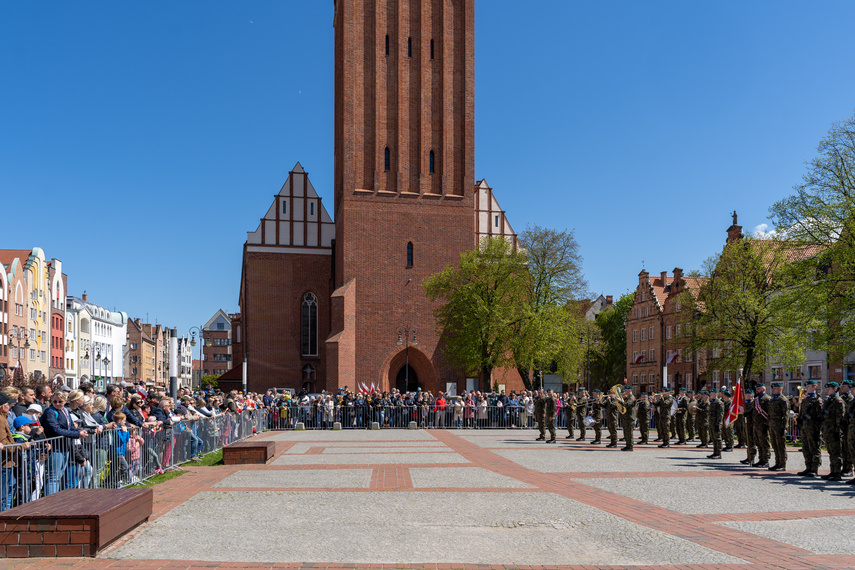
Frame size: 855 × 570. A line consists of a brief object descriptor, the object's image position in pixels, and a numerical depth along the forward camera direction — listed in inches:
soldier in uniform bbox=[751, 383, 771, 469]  570.6
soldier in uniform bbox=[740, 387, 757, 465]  582.9
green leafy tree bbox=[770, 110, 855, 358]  1011.3
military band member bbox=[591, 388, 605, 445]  778.2
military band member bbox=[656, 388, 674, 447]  756.0
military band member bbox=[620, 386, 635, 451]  722.2
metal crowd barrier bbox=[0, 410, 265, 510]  315.9
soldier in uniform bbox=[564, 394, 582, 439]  887.5
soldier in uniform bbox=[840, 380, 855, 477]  498.6
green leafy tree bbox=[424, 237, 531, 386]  1425.9
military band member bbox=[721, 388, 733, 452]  732.7
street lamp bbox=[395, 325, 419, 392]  1561.9
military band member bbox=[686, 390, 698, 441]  768.9
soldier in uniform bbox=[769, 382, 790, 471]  548.7
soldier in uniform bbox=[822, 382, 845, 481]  493.4
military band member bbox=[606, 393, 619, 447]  744.3
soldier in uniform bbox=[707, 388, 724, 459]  644.1
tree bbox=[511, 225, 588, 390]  1417.3
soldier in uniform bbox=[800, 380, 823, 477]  515.5
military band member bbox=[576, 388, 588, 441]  841.5
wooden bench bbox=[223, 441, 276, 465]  561.3
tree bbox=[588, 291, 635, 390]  2930.6
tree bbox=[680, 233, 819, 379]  1348.4
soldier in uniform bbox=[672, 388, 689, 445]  789.2
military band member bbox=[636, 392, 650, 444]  784.9
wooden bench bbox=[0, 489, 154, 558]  248.8
